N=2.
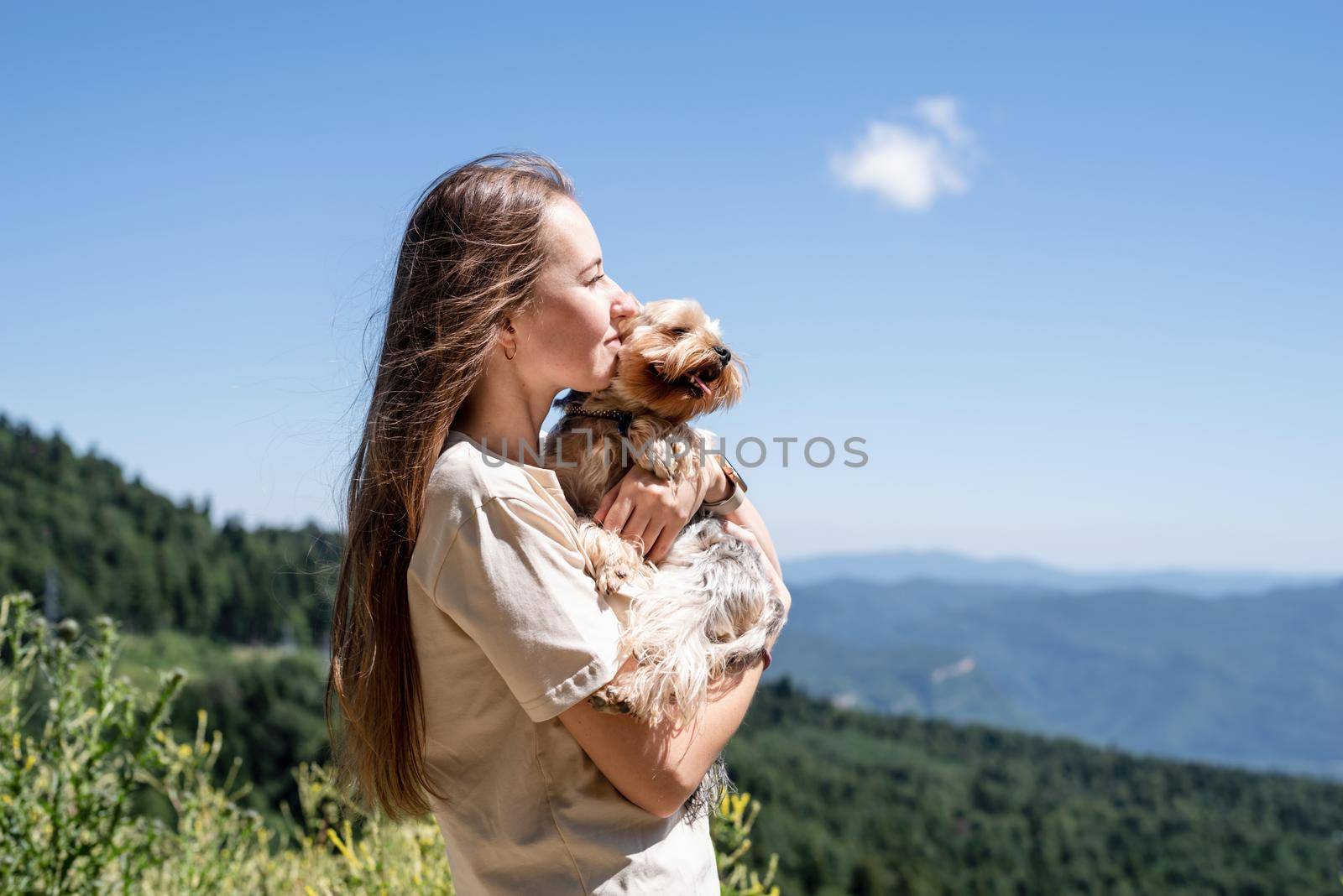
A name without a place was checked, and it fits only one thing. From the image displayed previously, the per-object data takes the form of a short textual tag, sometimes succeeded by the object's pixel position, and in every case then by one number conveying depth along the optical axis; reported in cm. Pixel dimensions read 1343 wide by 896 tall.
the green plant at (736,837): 367
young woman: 179
